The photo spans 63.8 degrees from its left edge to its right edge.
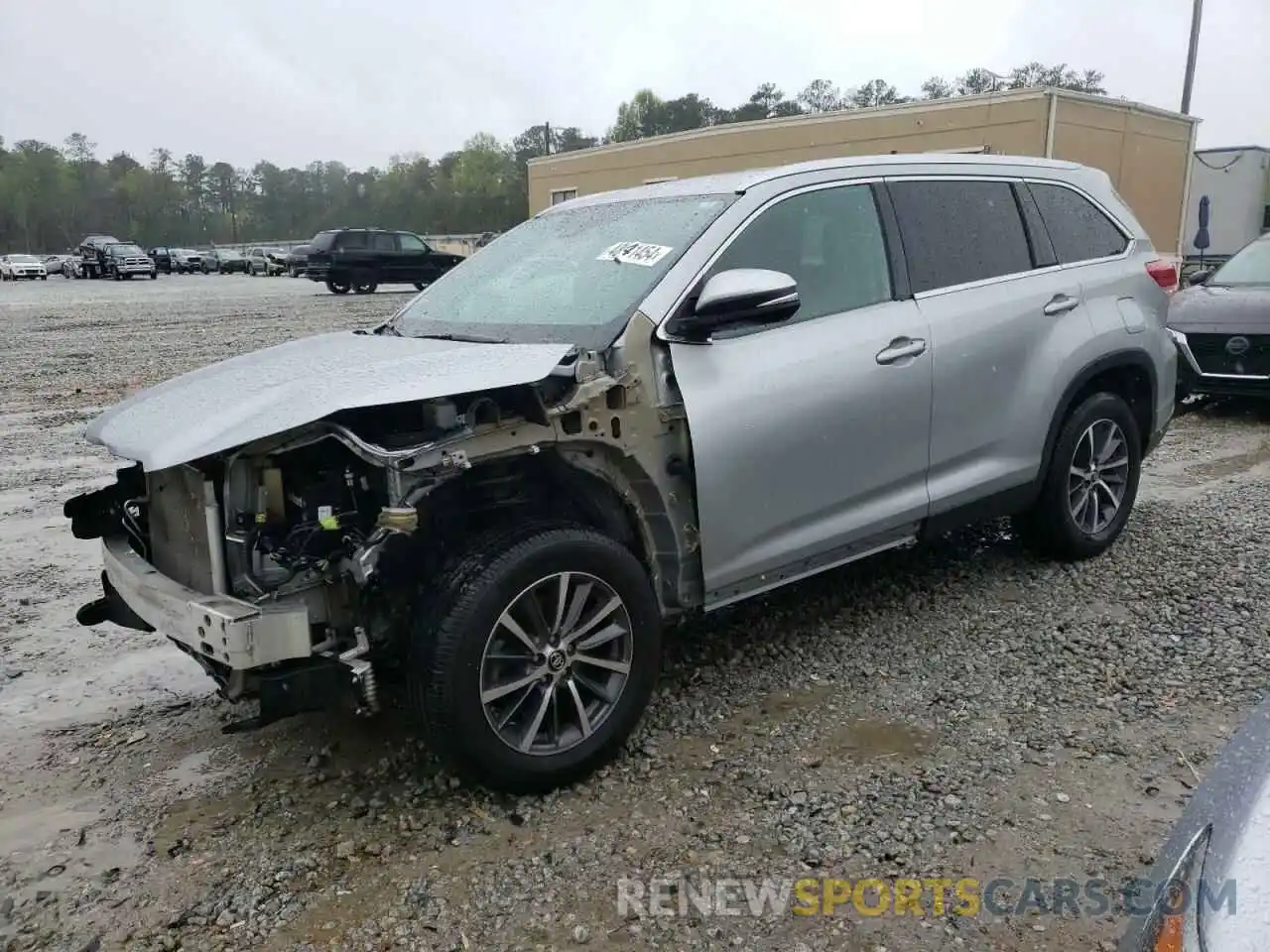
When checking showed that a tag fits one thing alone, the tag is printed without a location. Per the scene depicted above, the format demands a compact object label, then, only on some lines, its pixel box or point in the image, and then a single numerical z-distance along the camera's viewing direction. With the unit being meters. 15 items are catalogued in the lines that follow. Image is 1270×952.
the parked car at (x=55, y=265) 50.75
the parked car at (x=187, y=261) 53.28
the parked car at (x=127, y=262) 41.84
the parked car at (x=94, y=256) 42.81
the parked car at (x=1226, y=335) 8.70
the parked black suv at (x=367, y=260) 28.69
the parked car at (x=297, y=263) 43.56
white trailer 24.50
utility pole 23.94
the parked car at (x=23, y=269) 46.38
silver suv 2.90
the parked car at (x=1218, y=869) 1.56
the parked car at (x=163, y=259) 53.09
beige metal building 19.80
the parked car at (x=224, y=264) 54.06
